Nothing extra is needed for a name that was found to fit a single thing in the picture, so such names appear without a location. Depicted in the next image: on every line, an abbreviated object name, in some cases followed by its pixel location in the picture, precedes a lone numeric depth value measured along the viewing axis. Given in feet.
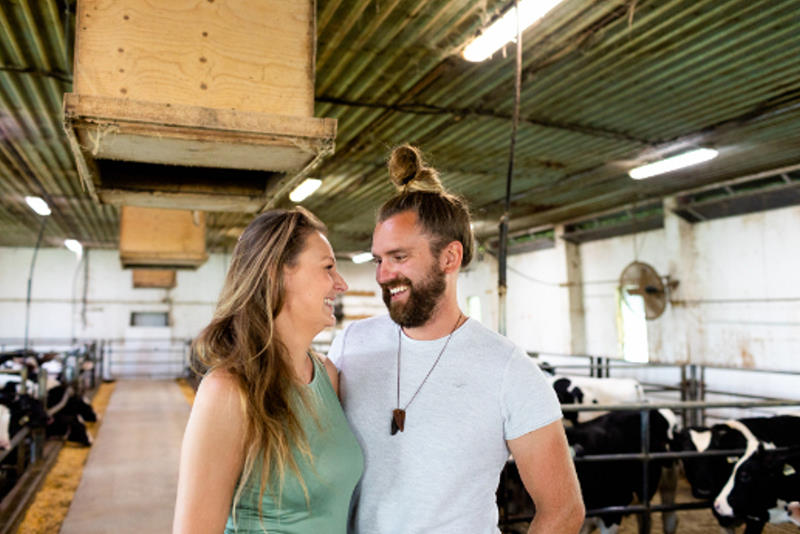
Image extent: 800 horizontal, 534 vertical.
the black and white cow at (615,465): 15.38
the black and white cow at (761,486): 14.35
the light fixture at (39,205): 30.60
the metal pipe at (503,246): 11.00
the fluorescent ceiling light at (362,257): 55.90
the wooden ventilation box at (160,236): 22.79
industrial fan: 32.55
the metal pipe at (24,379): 20.25
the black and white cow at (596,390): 22.17
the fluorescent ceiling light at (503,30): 12.84
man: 5.30
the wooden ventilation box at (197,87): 7.43
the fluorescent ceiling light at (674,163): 24.38
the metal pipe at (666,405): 12.40
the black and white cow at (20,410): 20.03
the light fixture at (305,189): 29.29
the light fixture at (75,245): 45.53
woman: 4.49
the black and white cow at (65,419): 25.98
